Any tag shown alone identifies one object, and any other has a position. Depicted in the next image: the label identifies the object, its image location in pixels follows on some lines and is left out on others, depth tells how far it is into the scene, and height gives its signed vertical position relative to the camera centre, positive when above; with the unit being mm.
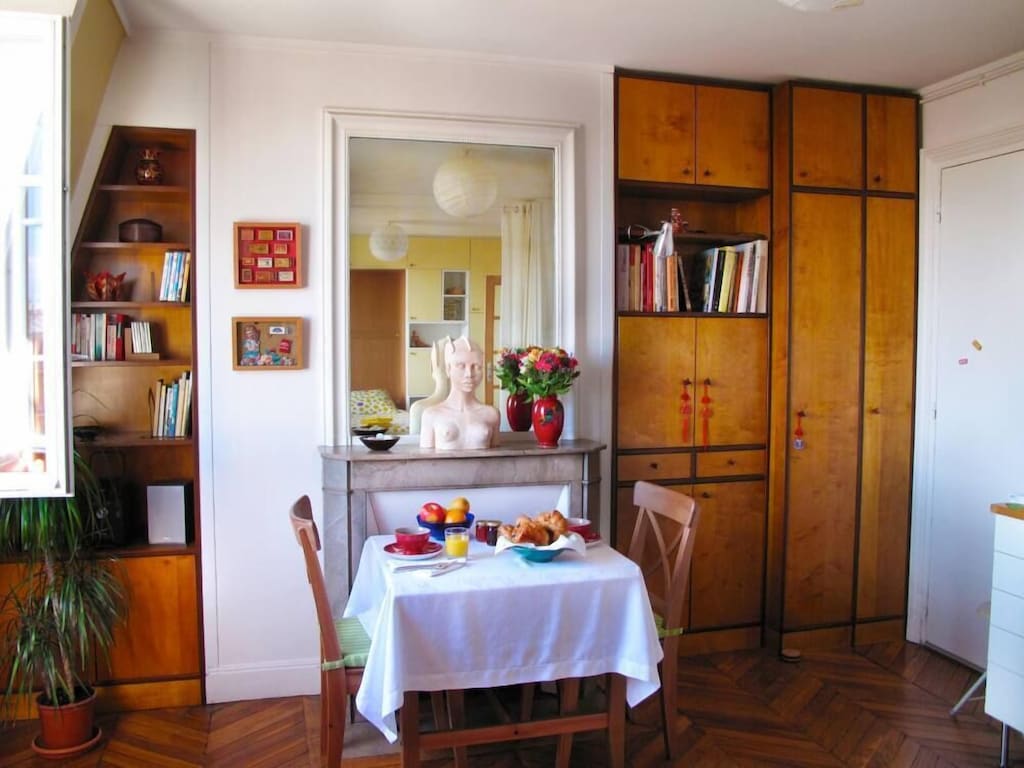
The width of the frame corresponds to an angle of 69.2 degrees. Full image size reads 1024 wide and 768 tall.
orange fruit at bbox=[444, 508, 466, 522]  2510 -536
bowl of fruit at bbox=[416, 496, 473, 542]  2516 -543
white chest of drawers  2449 -893
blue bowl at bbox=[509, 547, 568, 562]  2240 -596
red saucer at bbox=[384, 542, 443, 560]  2295 -613
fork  2199 -626
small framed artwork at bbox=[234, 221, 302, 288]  2906 +401
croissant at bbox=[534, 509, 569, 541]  2346 -531
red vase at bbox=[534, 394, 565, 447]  2965 -249
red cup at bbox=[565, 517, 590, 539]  2527 -577
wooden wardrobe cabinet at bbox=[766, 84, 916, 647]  3361 -21
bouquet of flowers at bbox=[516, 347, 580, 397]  2898 -55
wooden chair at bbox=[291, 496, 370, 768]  2154 -908
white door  3117 -124
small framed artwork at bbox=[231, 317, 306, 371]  2918 +49
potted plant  2475 -875
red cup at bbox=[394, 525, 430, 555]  2330 -585
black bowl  2803 -321
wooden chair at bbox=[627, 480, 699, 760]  2512 -721
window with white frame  2258 +291
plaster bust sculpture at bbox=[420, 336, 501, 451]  2824 -219
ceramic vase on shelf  2938 +733
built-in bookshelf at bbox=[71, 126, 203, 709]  2857 -99
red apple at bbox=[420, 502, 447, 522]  2518 -532
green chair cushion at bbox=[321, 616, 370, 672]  2227 -897
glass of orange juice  2314 -588
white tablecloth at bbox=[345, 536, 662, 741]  2016 -769
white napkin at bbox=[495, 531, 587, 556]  2252 -571
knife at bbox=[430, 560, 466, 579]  2172 -627
